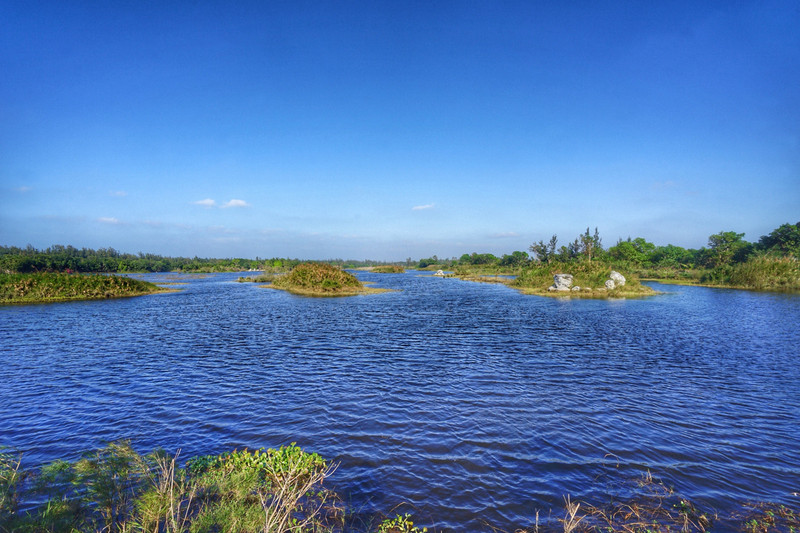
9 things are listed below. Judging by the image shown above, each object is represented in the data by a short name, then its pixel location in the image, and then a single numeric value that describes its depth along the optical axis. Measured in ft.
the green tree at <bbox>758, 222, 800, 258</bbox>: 299.79
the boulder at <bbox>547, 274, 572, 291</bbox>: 213.25
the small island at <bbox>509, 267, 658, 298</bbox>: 200.85
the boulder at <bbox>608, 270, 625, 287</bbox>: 208.03
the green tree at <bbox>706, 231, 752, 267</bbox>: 329.72
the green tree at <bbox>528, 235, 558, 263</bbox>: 320.46
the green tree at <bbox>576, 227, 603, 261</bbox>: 304.50
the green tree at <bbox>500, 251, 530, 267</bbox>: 526.41
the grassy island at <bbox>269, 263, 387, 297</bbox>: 211.00
